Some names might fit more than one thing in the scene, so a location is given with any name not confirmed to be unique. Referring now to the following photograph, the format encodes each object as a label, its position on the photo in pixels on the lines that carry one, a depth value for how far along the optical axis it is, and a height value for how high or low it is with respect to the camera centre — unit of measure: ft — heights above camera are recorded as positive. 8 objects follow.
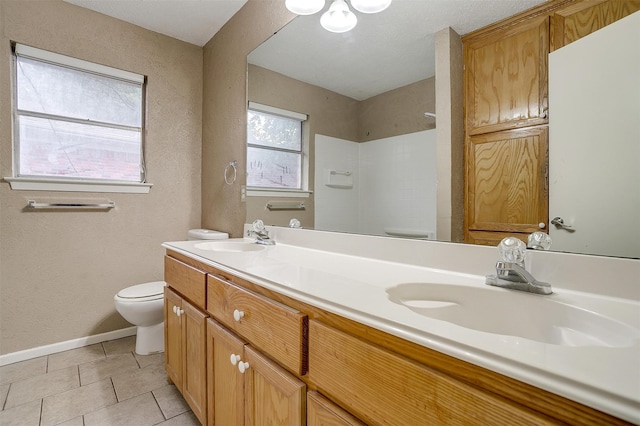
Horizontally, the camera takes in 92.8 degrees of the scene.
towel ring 7.27 +1.00
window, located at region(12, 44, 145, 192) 6.72 +2.21
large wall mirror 3.58 +1.48
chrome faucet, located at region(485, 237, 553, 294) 2.41 -0.49
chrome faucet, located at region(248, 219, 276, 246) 5.89 -0.40
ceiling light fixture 4.13 +3.01
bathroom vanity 1.29 -0.78
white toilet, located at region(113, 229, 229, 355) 6.41 -2.08
